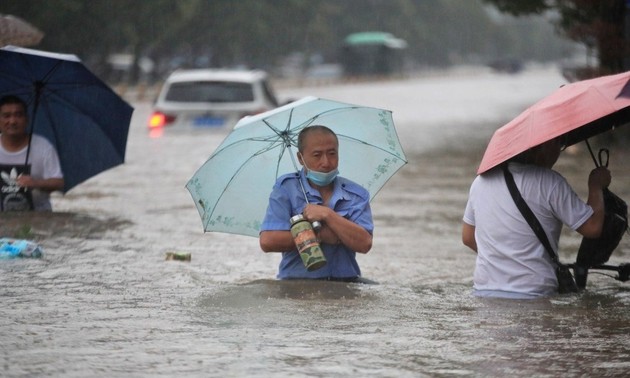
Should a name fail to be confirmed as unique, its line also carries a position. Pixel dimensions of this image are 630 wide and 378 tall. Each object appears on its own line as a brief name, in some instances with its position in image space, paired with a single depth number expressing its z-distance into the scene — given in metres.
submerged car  42.37
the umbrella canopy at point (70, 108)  23.12
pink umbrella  14.46
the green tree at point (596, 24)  45.00
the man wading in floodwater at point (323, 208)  15.59
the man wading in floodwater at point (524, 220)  15.09
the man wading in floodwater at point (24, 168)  22.72
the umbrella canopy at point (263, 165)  17.47
